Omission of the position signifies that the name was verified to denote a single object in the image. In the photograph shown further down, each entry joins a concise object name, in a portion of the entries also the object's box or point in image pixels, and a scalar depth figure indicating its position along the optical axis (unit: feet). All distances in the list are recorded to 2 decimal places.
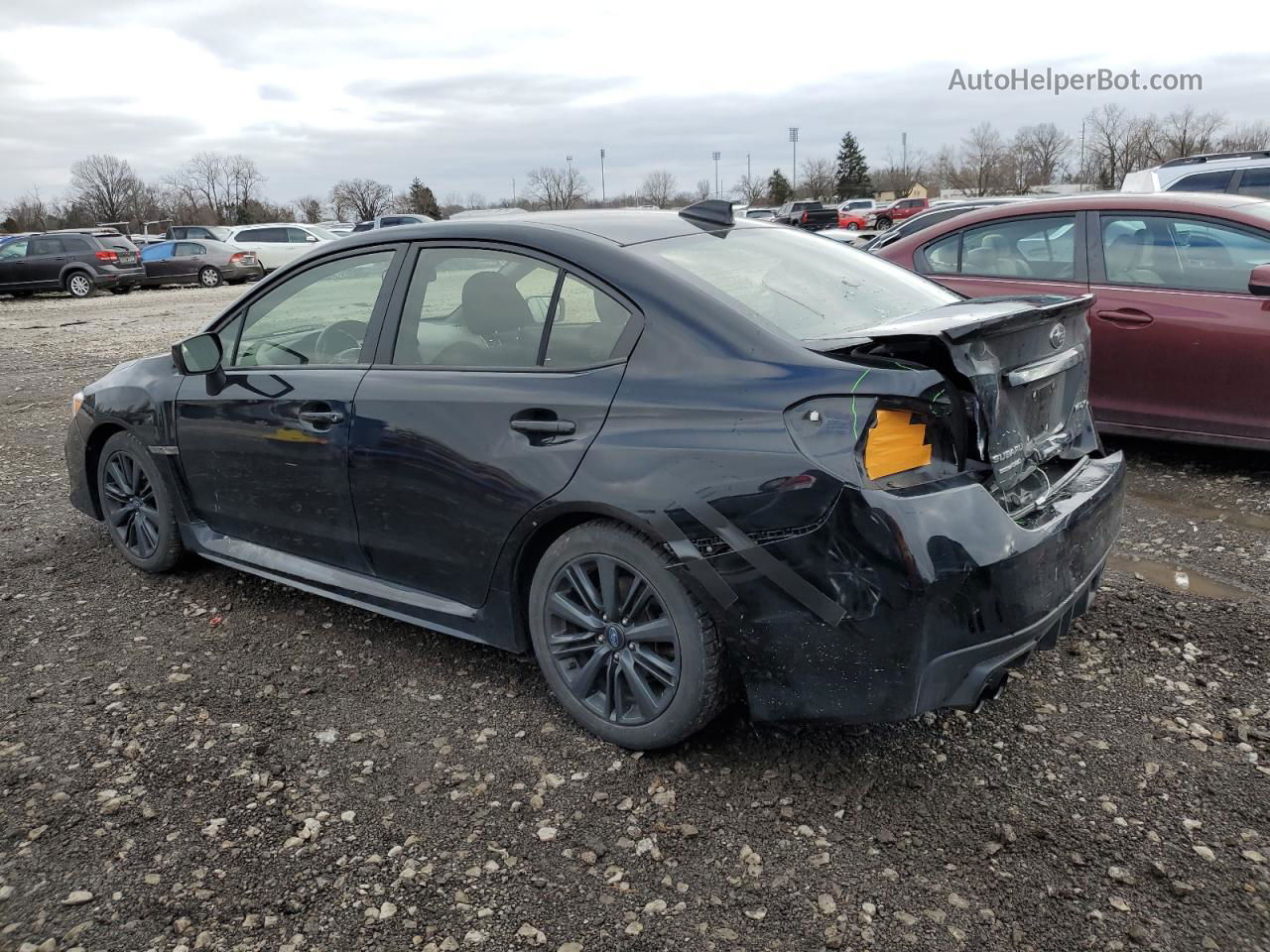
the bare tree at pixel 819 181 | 316.81
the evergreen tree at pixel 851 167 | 320.09
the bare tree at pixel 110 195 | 285.43
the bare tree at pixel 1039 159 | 286.66
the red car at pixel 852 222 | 157.07
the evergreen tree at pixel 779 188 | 326.85
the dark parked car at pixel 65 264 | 79.56
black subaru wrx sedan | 8.39
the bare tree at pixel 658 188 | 360.20
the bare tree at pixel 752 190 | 343.67
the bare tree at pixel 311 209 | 275.16
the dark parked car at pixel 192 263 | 88.22
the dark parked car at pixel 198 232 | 118.66
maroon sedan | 17.17
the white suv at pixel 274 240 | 88.94
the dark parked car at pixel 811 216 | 139.03
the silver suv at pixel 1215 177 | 39.73
